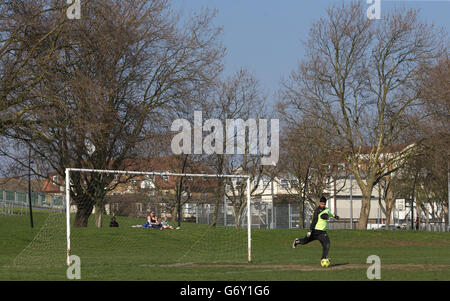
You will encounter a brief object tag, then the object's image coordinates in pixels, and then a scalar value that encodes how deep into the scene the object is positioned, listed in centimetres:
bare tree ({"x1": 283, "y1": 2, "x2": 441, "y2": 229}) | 4528
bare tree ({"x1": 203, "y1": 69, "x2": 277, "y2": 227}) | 4912
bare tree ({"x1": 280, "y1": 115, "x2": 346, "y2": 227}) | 4691
